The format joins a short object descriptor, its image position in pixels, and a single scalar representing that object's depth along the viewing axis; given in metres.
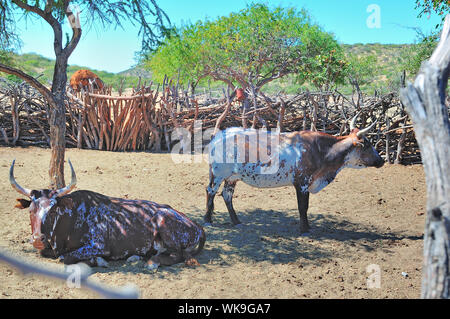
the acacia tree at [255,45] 17.41
